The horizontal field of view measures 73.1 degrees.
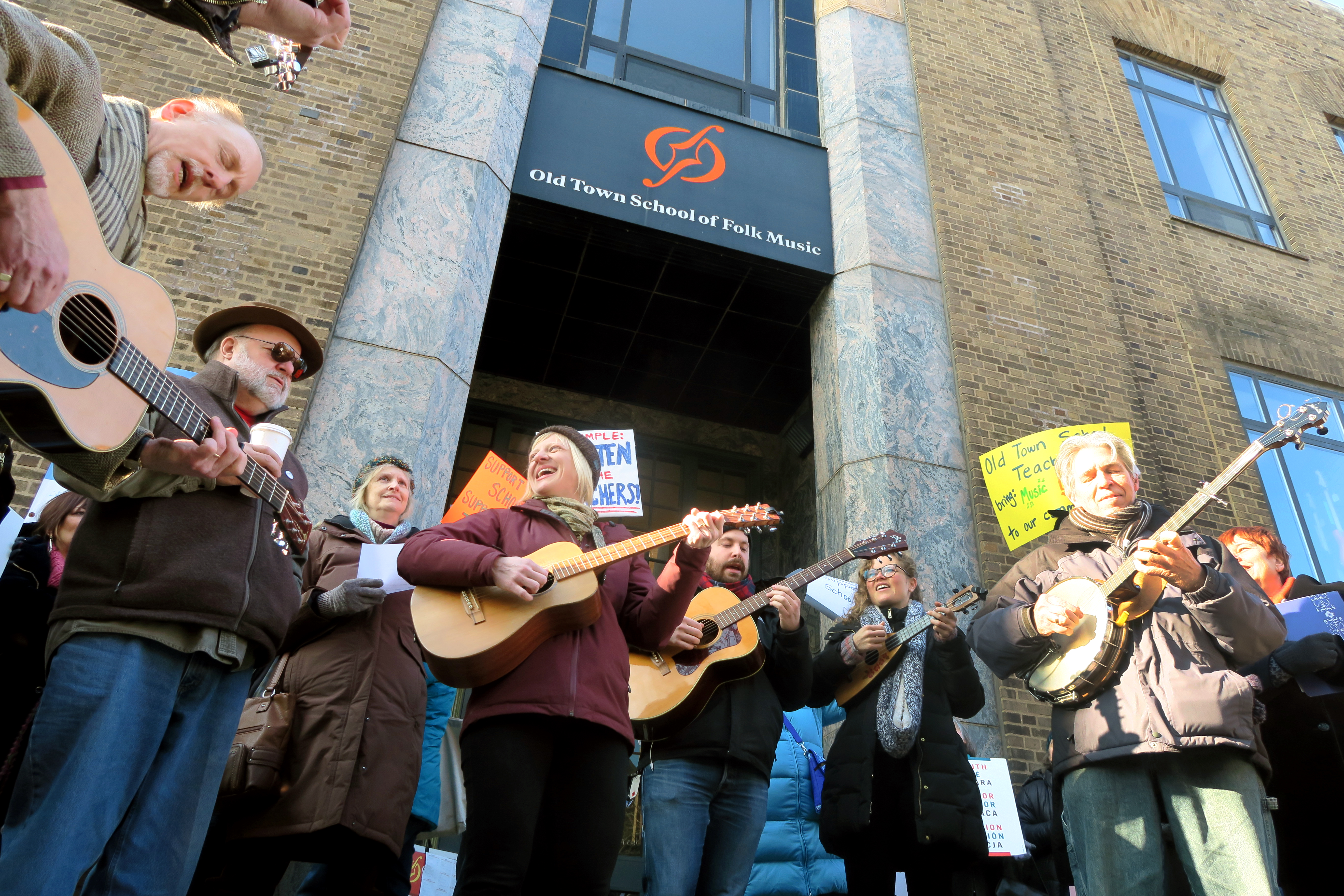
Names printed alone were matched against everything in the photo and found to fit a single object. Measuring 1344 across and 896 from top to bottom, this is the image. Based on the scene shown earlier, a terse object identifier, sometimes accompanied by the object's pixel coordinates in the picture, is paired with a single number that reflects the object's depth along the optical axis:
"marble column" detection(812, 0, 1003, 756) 6.96
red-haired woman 3.80
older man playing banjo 2.83
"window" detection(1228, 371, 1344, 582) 8.20
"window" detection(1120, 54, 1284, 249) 10.30
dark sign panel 7.99
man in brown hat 2.27
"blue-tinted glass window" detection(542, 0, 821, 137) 9.23
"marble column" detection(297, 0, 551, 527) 6.04
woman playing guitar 2.46
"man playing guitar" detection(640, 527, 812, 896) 3.49
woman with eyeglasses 3.75
